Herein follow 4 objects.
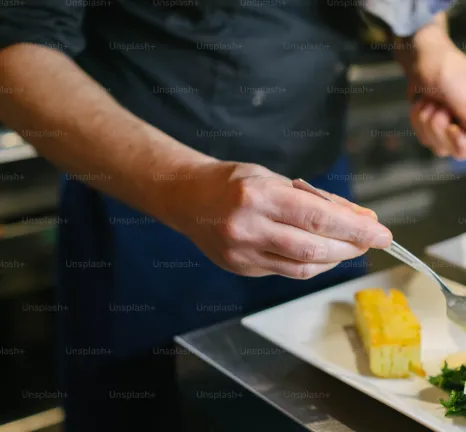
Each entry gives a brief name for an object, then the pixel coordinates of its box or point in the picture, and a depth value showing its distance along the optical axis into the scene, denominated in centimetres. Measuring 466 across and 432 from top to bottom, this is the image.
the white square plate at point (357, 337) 106
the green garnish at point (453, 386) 103
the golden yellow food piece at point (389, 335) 109
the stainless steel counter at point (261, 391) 106
